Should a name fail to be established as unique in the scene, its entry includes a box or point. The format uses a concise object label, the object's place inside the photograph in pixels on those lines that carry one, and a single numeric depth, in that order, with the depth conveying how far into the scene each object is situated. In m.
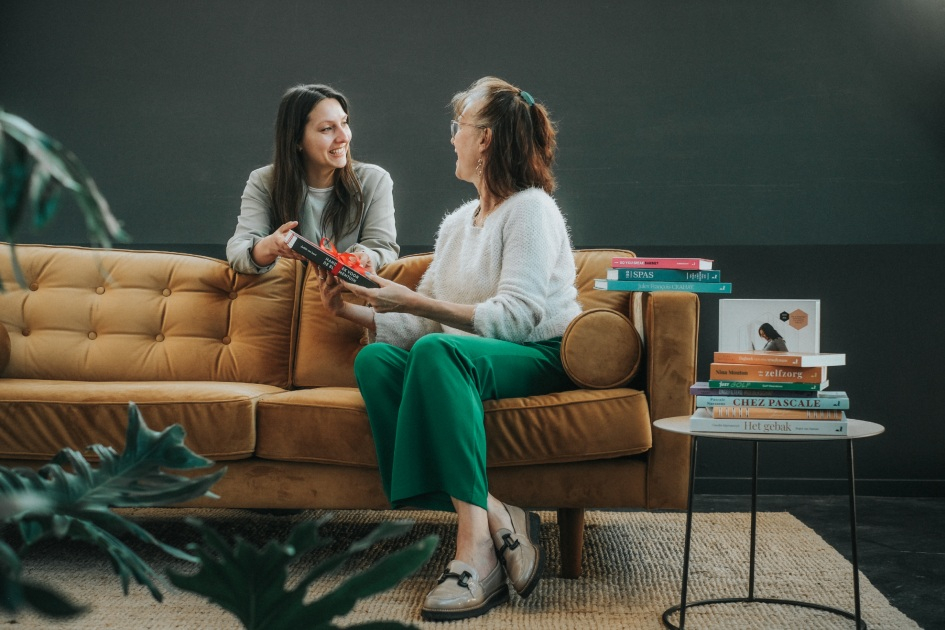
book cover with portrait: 2.23
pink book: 2.18
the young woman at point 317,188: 2.74
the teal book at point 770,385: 1.73
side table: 1.64
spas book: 2.19
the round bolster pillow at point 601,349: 2.06
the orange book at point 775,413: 1.68
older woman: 1.84
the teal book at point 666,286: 2.18
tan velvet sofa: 2.01
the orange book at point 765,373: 1.74
